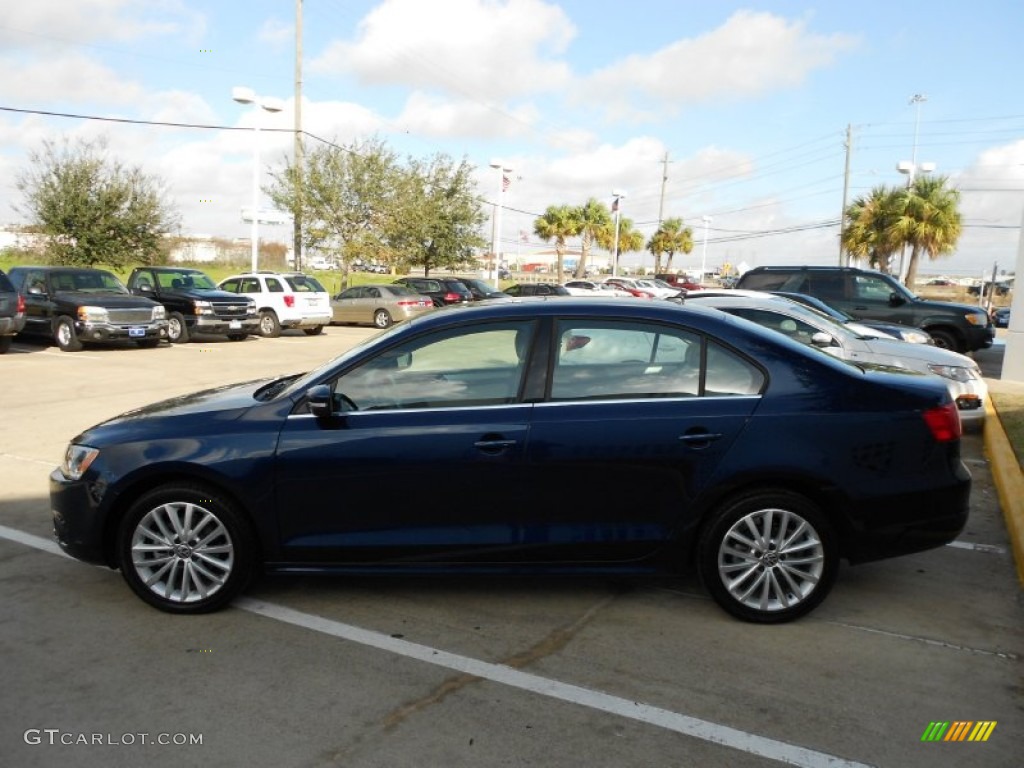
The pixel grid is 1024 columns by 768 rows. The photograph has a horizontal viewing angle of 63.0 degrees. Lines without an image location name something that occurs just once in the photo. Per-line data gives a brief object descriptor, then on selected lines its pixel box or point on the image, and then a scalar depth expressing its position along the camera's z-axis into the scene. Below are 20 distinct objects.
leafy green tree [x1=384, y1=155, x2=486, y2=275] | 34.09
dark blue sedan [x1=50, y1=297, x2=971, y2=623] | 4.05
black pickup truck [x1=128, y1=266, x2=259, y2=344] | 18.31
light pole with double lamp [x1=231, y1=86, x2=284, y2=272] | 24.23
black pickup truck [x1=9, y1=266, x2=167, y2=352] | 15.80
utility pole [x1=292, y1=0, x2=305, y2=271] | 30.98
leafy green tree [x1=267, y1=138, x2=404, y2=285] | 32.00
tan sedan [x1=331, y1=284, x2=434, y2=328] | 25.03
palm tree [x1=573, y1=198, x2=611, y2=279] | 58.69
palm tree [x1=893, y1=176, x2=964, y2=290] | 31.92
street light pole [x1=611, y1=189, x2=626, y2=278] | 50.88
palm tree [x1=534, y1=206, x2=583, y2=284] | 58.28
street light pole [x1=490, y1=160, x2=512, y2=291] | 39.25
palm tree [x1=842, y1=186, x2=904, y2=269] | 32.91
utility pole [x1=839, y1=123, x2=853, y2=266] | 48.71
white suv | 21.06
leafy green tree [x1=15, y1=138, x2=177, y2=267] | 30.22
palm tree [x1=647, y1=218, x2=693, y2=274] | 69.31
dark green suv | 15.70
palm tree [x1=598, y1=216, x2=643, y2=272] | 60.25
